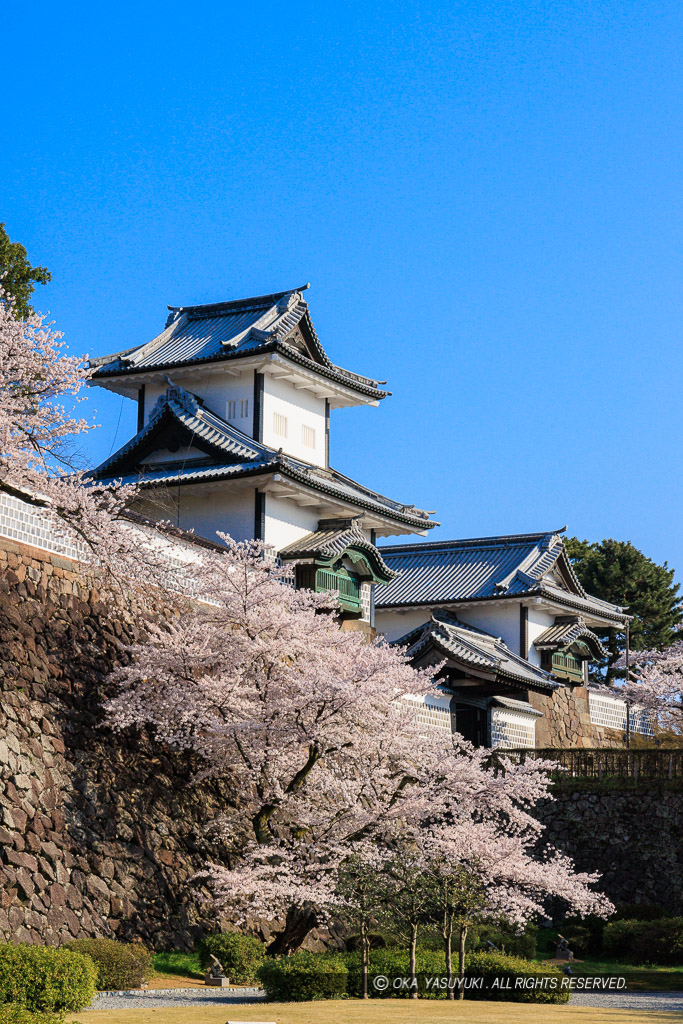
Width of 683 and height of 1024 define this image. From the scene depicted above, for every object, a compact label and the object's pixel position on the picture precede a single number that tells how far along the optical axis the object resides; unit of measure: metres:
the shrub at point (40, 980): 12.99
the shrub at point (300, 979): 16.41
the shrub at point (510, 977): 18.14
